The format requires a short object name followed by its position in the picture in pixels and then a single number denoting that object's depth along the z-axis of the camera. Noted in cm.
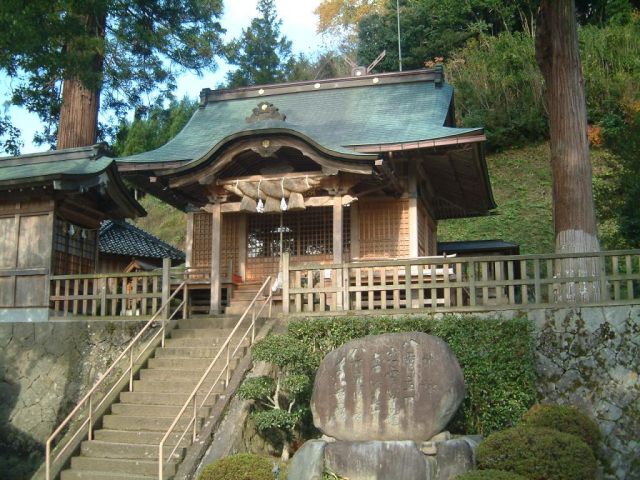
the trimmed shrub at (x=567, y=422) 965
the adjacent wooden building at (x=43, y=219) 1509
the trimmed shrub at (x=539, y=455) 818
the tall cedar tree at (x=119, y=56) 1677
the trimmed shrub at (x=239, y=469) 863
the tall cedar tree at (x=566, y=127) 1372
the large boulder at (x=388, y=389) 909
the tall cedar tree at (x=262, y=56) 4612
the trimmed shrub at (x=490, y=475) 768
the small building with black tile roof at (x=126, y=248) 2362
